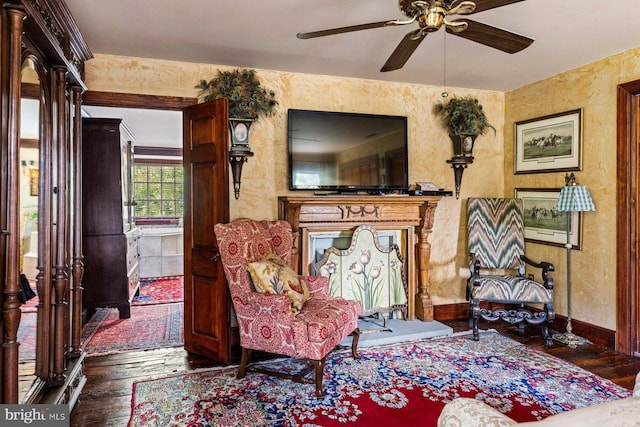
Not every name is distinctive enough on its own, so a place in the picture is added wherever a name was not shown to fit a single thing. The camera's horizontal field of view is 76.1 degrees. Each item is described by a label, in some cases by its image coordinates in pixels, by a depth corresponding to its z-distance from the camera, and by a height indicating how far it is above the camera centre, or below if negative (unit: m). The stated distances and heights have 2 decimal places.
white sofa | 0.82 -0.43
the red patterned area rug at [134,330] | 3.67 -1.21
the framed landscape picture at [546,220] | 3.92 -0.10
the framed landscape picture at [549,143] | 3.90 +0.68
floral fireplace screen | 3.87 -0.60
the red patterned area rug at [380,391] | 2.42 -1.21
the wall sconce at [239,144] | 3.61 +0.59
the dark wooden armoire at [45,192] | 1.68 +0.09
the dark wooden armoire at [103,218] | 4.32 -0.08
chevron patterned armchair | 3.74 -0.60
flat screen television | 3.95 +0.59
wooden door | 3.30 -0.11
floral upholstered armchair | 2.69 -0.70
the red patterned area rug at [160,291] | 5.32 -1.16
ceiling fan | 1.84 +0.92
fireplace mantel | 3.79 -0.10
